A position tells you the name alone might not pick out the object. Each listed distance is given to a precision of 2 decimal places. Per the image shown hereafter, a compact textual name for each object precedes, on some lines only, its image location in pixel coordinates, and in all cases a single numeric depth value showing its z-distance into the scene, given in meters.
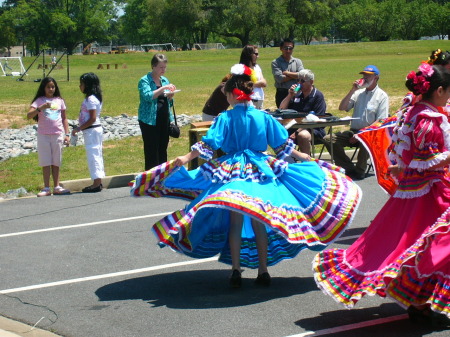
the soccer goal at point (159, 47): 105.30
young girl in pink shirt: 11.35
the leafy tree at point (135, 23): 123.56
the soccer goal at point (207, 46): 98.01
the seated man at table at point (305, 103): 11.84
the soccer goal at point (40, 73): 41.78
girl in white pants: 11.31
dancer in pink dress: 5.27
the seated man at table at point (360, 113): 11.76
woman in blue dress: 6.24
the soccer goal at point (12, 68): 47.78
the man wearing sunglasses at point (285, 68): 13.22
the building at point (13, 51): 114.11
